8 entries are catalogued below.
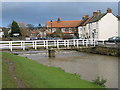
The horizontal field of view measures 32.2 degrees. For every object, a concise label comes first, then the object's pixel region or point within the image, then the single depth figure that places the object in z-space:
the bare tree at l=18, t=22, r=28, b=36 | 101.13
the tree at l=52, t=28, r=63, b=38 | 74.52
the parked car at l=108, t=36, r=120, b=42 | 44.16
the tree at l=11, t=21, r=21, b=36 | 95.48
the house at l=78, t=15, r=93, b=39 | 67.29
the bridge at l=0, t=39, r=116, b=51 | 28.66
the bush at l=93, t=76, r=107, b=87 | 10.66
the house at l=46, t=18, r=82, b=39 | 82.56
